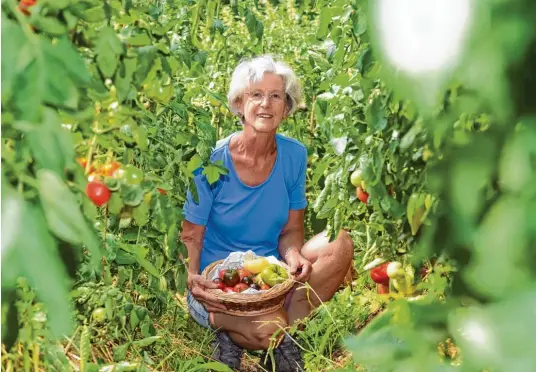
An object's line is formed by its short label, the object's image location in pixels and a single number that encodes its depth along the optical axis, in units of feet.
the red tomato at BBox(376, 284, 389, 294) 7.22
